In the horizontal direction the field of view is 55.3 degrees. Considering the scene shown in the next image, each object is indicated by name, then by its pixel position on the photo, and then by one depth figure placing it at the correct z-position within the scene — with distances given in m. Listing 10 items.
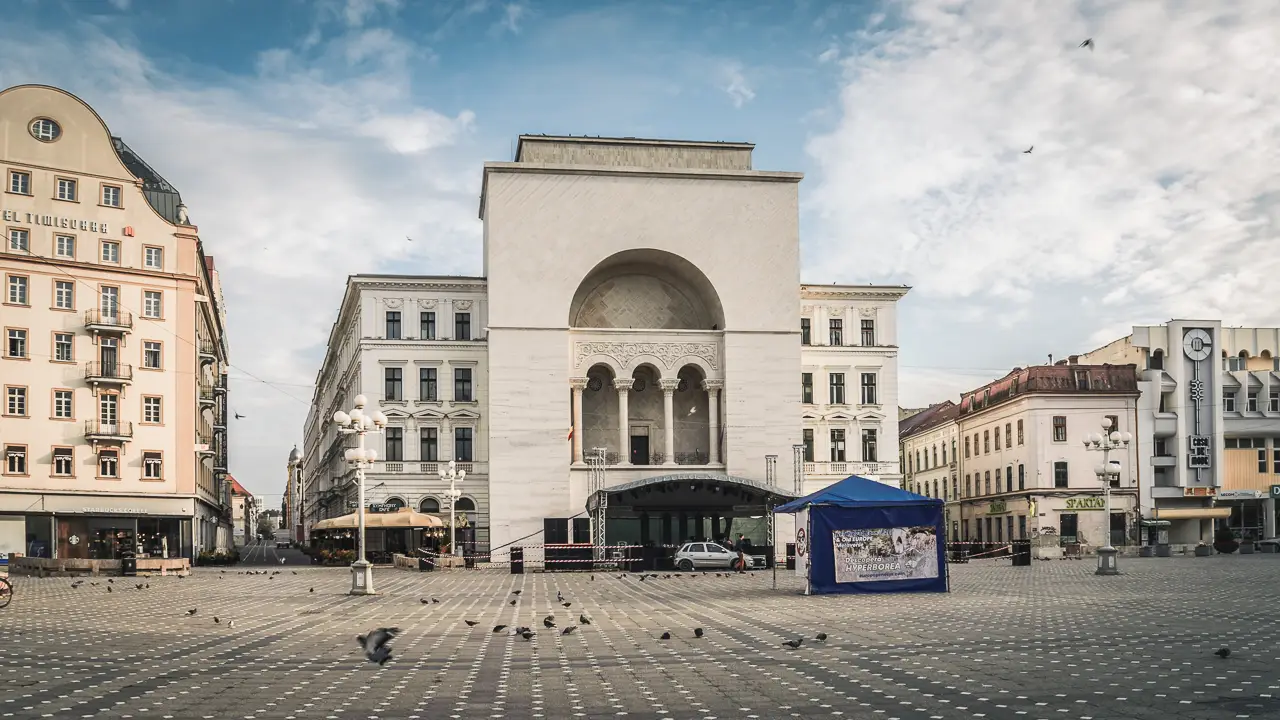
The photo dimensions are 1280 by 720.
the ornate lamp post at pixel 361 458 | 32.31
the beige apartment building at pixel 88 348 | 54.66
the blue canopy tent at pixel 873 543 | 30.75
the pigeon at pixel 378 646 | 11.73
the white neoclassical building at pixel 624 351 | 64.00
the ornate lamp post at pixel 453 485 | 57.78
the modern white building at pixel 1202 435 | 74.31
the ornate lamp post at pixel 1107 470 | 40.09
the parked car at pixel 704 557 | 54.16
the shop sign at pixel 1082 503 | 74.50
